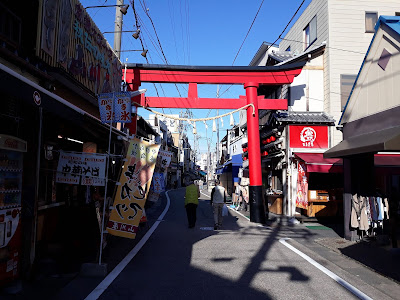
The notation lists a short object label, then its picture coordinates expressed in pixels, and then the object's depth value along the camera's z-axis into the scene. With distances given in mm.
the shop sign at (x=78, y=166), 6879
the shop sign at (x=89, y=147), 8383
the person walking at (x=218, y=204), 11352
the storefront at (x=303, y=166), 13703
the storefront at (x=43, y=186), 5074
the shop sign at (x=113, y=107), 6820
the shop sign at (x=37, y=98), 4477
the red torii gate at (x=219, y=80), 13977
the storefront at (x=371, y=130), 8164
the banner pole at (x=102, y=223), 6109
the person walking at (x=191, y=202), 11297
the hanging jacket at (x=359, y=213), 9156
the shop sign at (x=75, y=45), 6223
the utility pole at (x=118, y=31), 12844
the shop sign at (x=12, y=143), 4898
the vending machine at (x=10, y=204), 4992
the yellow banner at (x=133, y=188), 6543
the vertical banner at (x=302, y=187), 13419
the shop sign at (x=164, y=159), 8364
